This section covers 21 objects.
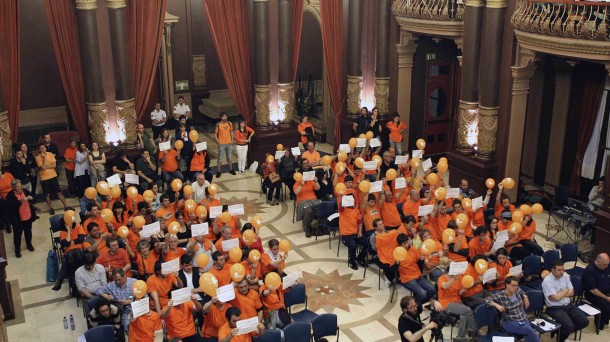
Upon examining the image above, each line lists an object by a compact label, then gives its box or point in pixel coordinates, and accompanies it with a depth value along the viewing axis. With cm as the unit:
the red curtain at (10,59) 1451
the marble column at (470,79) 1509
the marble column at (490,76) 1465
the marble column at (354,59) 1859
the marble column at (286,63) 1777
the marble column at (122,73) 1569
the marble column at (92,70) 1525
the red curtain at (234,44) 1712
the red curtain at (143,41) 1605
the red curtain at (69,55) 1519
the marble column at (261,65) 1750
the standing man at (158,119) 1842
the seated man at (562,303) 975
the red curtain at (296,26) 1788
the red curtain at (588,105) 1435
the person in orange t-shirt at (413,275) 1067
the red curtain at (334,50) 1817
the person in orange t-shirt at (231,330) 830
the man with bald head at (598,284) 1024
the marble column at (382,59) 1817
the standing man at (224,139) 1706
